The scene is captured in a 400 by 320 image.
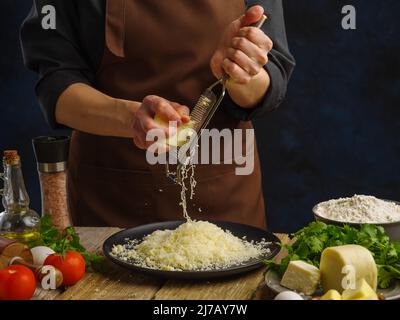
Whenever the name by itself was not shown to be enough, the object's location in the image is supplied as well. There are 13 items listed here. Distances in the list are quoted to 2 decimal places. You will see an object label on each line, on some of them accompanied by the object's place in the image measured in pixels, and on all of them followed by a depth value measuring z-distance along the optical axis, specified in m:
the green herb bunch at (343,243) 1.32
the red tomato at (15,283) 1.28
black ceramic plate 1.34
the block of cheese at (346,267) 1.26
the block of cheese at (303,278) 1.28
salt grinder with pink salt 1.56
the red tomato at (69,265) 1.35
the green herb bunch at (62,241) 1.43
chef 1.74
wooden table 1.33
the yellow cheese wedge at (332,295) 1.19
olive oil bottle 1.47
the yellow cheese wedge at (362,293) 1.19
